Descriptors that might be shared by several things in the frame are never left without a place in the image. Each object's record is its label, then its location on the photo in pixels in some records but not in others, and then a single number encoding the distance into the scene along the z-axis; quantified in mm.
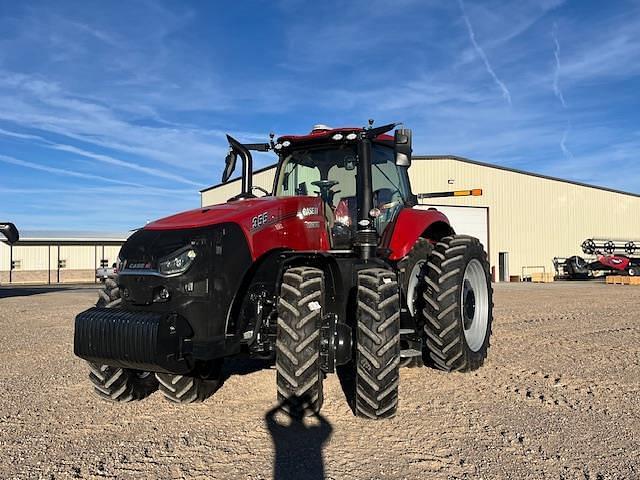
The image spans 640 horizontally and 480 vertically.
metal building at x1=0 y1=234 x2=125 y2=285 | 40812
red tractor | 4137
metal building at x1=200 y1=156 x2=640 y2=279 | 33469
